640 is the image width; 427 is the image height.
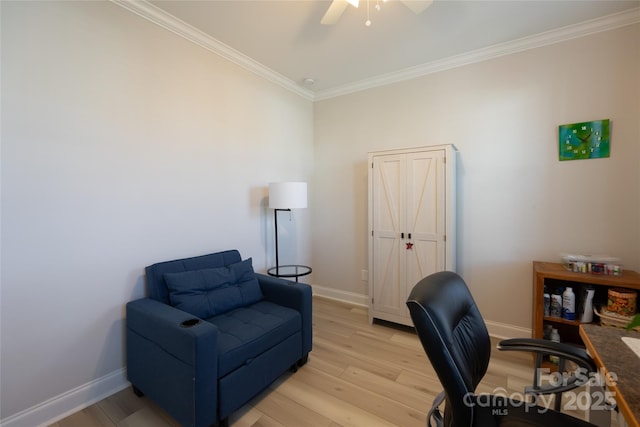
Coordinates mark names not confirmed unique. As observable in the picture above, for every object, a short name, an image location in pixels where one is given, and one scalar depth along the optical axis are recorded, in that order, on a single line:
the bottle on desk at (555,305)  2.17
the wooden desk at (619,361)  0.78
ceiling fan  1.67
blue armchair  1.48
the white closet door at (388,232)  2.81
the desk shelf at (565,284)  1.93
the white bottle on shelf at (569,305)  2.11
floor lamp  2.70
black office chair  0.94
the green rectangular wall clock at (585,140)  2.22
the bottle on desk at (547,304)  2.21
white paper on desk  1.03
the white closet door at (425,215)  2.59
